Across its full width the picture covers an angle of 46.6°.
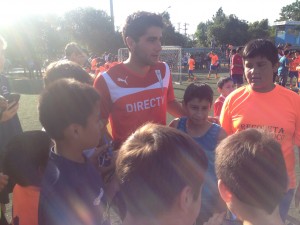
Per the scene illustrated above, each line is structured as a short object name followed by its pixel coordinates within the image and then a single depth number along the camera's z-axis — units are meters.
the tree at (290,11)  97.52
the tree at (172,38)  57.44
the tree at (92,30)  45.84
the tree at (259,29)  65.55
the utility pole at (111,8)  25.17
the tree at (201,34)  72.01
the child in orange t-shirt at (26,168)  2.05
